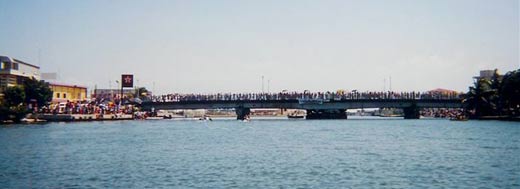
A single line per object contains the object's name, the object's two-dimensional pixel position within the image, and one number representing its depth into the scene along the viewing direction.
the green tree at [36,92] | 121.81
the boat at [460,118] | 133.20
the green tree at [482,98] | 134.00
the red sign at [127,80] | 177.00
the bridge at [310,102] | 141.25
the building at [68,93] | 157.14
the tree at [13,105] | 110.44
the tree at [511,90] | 112.56
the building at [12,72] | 130.38
